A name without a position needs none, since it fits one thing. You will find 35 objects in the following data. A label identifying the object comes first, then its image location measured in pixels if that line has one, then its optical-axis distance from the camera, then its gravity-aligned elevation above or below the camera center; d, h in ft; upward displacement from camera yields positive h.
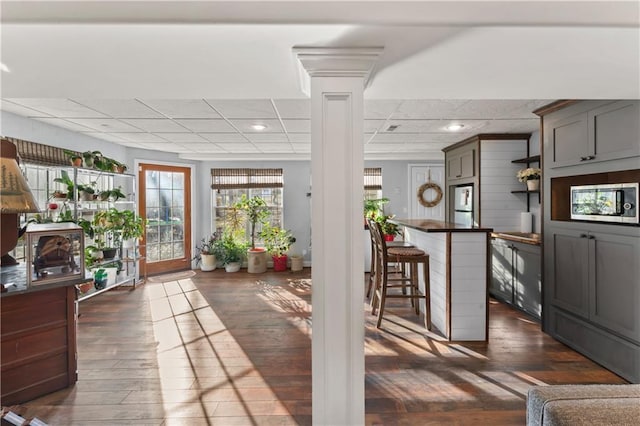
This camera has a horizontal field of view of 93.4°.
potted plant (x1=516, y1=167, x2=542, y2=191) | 12.67 +1.39
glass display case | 6.55 -0.95
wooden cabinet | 6.34 -2.91
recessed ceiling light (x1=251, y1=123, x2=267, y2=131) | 11.98 +3.43
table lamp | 3.61 +0.21
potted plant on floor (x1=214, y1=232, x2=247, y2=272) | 18.88 -2.56
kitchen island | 9.14 -2.14
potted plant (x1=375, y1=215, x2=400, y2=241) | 12.54 -0.74
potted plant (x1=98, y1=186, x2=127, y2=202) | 13.16 +0.77
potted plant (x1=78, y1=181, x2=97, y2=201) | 12.34 +0.81
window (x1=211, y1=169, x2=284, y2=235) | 19.88 +1.54
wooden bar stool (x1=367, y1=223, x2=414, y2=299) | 11.93 -1.80
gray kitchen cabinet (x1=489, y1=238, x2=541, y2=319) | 10.75 -2.54
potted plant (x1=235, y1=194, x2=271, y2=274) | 18.53 -0.56
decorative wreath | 19.61 +1.05
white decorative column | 4.85 -0.38
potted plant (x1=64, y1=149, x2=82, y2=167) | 11.99 +2.17
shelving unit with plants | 11.58 +0.35
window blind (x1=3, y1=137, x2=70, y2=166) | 10.52 +2.21
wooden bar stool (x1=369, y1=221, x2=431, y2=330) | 9.87 -1.67
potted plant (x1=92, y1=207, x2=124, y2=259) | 13.19 -0.67
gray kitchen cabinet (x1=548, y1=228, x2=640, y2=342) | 7.14 -1.81
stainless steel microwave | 7.21 +0.17
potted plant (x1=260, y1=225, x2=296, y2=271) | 18.97 -2.09
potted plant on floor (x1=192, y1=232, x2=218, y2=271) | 18.78 -2.65
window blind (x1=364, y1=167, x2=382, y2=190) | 19.88 +2.15
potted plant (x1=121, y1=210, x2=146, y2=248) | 13.91 -0.68
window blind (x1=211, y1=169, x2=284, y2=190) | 19.88 +2.20
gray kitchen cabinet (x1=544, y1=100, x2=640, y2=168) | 7.25 +2.05
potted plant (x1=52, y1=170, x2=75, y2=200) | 11.50 +0.93
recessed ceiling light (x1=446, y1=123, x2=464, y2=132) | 12.17 +3.44
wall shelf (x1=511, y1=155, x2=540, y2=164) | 12.79 +2.17
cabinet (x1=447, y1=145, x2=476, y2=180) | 14.48 +2.41
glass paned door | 17.46 -0.20
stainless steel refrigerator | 14.78 +0.25
